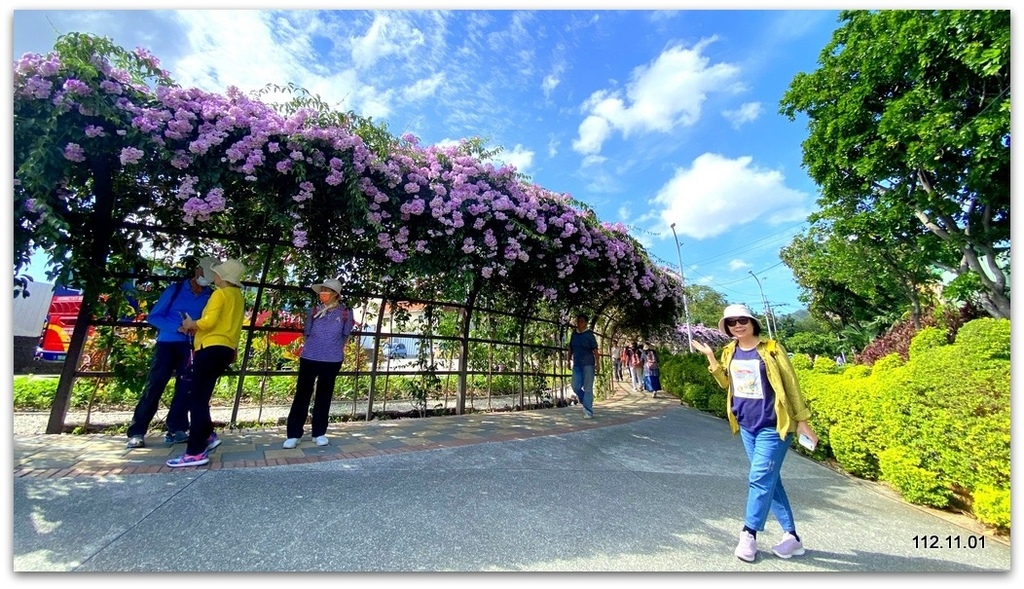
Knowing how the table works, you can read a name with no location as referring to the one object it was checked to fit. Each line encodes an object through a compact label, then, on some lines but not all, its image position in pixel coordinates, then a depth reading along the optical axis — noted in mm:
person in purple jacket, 3732
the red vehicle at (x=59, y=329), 6945
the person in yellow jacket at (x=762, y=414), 2309
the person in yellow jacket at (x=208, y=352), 3076
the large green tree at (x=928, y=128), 7727
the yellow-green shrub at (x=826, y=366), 5371
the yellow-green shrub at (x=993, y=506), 2652
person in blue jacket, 3467
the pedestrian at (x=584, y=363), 6426
